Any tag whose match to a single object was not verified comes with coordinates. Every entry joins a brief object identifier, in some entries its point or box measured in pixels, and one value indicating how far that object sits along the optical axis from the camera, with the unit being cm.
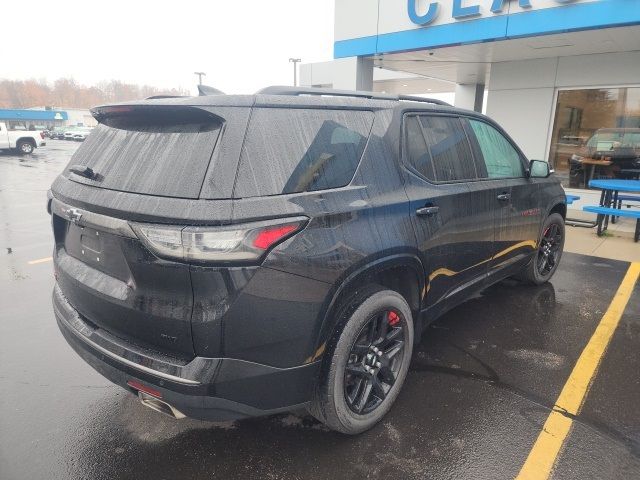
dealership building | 797
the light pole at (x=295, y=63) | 3432
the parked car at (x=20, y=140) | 2372
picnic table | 705
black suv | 188
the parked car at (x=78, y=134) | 4972
